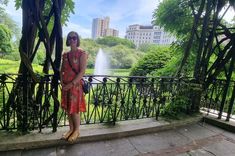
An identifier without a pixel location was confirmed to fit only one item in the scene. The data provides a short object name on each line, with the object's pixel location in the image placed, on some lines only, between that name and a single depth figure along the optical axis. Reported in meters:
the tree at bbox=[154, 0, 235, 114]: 4.76
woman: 2.86
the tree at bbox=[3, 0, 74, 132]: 2.97
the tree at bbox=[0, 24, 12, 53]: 27.56
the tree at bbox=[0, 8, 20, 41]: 36.00
